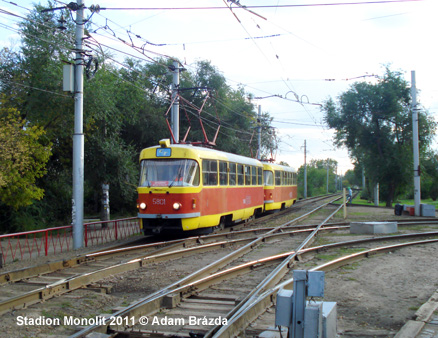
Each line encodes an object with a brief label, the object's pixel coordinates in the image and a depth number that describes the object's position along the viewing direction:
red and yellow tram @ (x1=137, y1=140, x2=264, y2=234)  14.12
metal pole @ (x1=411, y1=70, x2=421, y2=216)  24.59
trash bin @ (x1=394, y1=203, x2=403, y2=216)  25.58
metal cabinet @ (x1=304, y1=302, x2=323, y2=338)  4.56
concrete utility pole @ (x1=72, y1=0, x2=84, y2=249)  14.03
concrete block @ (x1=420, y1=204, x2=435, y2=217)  24.67
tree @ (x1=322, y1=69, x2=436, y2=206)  34.12
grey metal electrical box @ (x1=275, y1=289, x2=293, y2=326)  4.76
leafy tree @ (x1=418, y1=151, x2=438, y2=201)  36.04
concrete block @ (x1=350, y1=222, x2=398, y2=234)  16.97
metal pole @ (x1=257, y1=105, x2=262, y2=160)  31.46
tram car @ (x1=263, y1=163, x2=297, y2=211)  26.22
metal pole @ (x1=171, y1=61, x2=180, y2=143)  19.56
